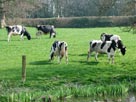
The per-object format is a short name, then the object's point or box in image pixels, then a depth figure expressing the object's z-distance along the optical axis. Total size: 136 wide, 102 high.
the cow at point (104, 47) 25.69
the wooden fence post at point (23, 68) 18.87
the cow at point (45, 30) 47.22
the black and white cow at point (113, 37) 27.22
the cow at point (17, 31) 43.60
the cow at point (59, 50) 25.19
